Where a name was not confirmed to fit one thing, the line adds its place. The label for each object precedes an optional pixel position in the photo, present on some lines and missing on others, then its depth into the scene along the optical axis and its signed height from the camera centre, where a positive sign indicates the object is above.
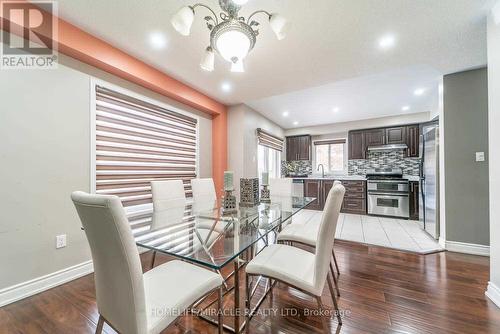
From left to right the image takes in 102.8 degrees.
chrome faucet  5.96 -0.04
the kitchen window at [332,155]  5.79 +0.40
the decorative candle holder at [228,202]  2.08 -0.35
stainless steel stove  4.36 -0.61
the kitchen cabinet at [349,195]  4.86 -0.68
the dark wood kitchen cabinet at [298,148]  6.01 +0.65
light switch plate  2.51 +0.15
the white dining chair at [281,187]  2.88 -0.27
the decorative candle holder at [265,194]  2.54 -0.32
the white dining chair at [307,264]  1.14 -0.64
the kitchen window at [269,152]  4.75 +0.45
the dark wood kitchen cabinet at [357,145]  5.28 +0.63
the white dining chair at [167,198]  2.00 -0.33
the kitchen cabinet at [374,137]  5.04 +0.80
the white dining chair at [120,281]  0.76 -0.47
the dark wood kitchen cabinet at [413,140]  4.70 +0.68
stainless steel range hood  4.78 +0.51
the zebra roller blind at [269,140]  4.57 +0.74
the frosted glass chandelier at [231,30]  1.30 +0.95
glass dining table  1.15 -0.46
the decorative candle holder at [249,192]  2.32 -0.27
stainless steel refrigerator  3.00 -0.19
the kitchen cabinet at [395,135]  4.83 +0.82
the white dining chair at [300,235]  1.81 -0.63
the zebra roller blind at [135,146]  2.26 +0.31
